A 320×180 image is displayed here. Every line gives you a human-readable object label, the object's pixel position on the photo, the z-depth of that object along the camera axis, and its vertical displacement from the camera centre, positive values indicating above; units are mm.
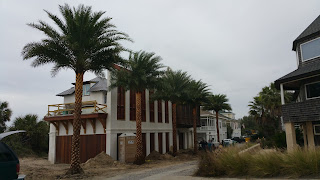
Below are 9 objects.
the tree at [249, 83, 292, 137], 35438 +1981
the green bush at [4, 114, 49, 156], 29652 -940
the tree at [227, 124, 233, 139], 71438 -2302
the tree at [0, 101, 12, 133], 30422 +1606
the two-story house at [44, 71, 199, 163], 22438 +407
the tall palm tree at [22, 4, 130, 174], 15812 +4976
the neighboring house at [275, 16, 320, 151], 15633 +2552
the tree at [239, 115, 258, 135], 91381 -326
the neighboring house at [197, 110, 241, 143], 51500 -748
